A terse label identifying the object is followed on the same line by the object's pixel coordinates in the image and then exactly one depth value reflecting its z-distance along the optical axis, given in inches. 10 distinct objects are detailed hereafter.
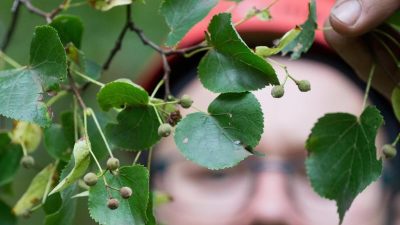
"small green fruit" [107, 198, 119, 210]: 25.3
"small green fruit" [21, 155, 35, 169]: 29.0
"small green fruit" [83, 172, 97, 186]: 25.4
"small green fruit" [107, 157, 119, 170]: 25.4
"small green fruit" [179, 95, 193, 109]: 26.7
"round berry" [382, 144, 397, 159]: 28.2
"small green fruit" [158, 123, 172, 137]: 26.0
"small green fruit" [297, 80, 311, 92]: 26.6
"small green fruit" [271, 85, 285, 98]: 26.2
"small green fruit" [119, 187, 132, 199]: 25.4
